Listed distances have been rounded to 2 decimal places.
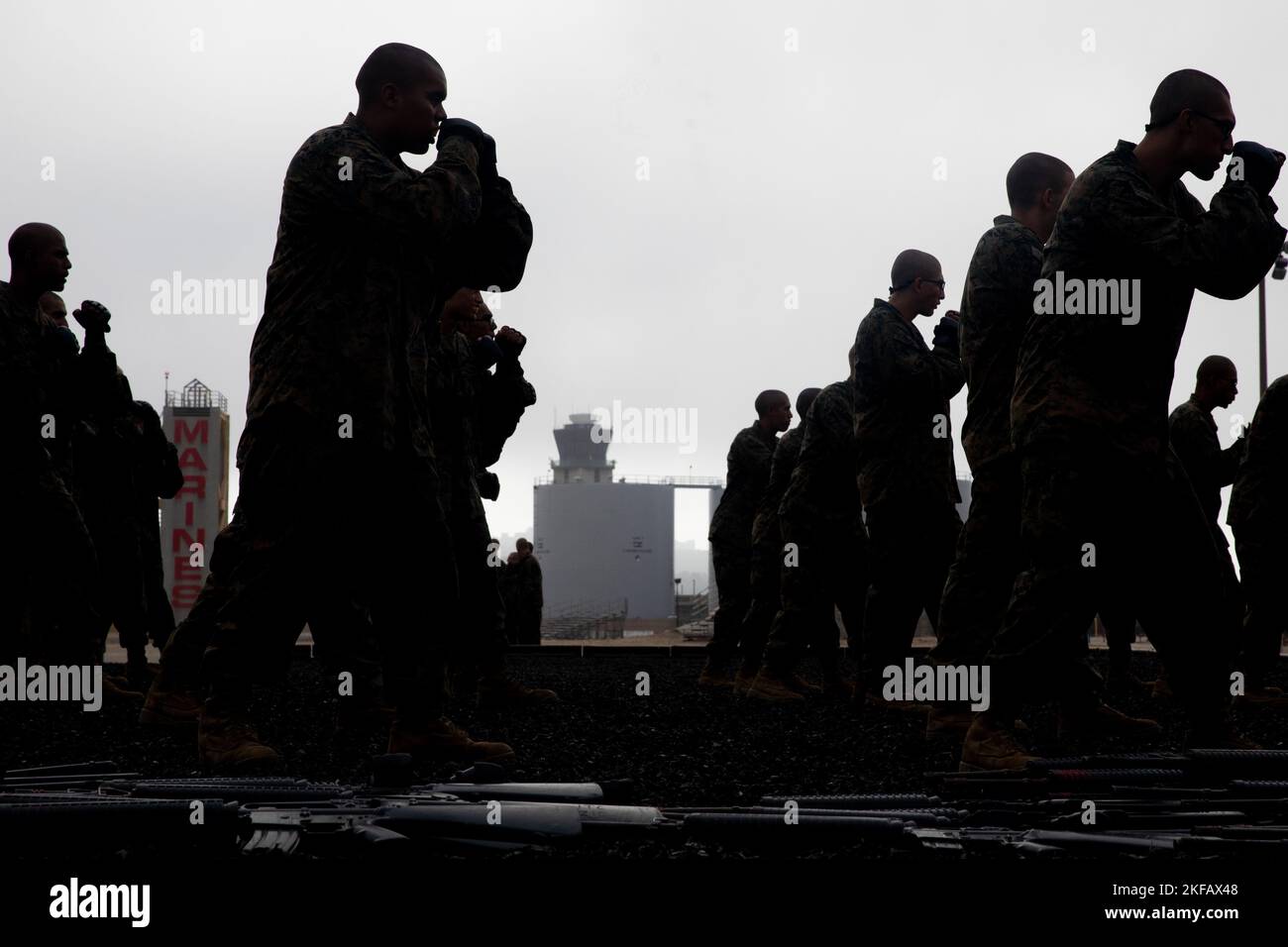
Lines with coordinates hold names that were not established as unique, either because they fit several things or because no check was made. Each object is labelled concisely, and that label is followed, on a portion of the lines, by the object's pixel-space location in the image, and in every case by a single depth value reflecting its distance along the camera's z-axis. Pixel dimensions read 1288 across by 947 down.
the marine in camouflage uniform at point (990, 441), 5.55
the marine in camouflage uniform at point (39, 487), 6.05
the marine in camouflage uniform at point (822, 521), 8.19
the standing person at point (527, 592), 19.91
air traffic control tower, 54.84
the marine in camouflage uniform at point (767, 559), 9.01
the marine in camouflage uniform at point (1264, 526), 8.35
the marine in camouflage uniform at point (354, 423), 4.16
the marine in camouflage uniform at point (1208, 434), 8.81
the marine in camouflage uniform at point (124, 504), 8.55
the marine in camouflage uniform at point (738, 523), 10.29
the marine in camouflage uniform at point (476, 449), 6.86
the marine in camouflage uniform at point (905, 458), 6.70
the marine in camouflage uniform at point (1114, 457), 4.14
